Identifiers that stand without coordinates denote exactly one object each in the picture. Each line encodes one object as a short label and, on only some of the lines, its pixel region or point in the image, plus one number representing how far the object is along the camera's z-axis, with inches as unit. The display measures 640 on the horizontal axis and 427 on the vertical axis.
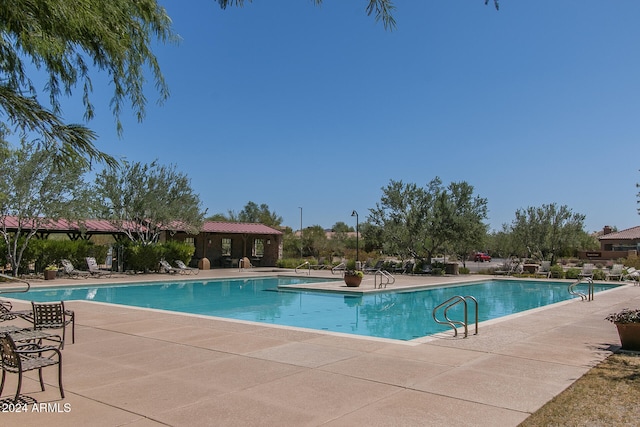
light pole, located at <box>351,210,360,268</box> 1222.3
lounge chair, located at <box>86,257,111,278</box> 886.4
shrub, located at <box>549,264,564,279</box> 988.6
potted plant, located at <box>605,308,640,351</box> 281.6
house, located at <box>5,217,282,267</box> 1244.5
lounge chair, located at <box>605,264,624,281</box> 920.3
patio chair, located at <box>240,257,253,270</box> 1249.4
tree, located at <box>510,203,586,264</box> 1282.0
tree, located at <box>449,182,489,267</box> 1048.8
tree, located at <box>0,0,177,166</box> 148.3
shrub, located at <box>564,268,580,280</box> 961.1
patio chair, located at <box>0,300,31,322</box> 293.3
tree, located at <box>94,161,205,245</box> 946.1
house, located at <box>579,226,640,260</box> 1699.1
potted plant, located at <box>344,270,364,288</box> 717.9
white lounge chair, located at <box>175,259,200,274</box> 1006.2
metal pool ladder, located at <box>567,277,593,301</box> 570.0
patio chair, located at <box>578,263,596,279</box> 877.5
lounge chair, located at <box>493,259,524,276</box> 1091.4
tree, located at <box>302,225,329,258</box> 1791.3
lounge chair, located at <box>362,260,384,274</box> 1072.6
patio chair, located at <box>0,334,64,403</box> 167.0
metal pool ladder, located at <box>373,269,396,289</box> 742.6
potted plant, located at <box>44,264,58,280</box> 804.0
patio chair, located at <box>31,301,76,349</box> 273.3
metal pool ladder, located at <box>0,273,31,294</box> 641.0
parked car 2045.5
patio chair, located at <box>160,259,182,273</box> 980.6
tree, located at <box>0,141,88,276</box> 739.4
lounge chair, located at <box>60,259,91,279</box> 847.7
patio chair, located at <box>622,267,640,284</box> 900.1
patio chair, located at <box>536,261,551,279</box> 1017.5
